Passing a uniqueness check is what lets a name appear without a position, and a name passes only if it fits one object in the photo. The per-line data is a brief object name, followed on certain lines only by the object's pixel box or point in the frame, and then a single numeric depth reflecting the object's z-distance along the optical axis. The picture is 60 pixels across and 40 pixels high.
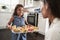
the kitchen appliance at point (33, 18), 3.62
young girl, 1.65
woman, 0.41
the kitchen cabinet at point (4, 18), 3.80
